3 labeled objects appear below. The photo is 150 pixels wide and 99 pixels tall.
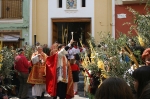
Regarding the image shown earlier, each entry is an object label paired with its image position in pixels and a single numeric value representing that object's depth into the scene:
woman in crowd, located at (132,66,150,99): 2.69
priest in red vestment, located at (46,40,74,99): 8.54
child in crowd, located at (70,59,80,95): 10.02
